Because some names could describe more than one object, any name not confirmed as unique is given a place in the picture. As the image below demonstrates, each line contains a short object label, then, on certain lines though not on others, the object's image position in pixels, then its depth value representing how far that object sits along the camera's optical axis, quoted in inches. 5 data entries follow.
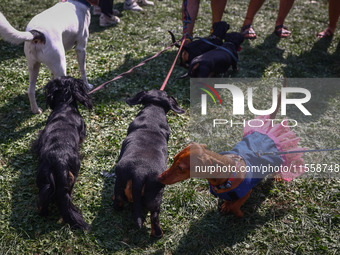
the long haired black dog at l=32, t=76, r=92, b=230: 114.3
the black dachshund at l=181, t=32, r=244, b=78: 194.5
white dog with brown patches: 142.8
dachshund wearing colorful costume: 99.7
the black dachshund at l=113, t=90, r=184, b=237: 109.2
